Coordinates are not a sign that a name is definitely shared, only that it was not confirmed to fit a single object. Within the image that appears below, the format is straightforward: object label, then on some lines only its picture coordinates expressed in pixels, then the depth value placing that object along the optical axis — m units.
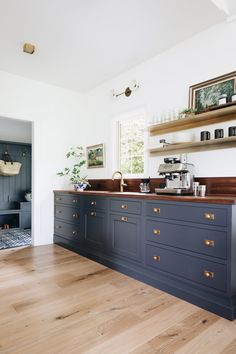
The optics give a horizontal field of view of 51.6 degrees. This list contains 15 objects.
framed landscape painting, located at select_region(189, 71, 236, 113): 2.58
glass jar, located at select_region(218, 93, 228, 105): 2.50
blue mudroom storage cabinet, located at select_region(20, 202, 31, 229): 5.92
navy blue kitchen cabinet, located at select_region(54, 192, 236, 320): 1.98
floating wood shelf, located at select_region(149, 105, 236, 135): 2.52
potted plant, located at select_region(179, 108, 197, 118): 2.78
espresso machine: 2.63
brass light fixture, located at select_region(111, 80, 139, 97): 3.69
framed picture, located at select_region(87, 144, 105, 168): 4.31
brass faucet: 3.72
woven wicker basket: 5.82
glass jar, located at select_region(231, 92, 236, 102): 2.41
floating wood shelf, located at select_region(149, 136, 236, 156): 2.54
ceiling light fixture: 3.12
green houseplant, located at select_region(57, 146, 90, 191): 4.45
